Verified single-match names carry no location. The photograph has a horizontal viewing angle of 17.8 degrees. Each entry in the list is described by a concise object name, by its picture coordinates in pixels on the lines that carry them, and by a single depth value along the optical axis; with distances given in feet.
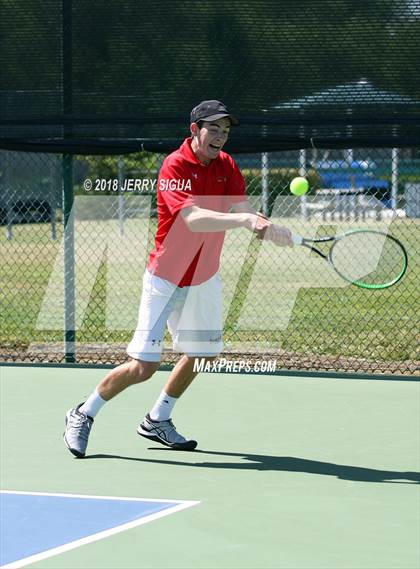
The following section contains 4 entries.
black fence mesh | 33.22
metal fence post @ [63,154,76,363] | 35.04
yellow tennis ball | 29.09
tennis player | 23.77
